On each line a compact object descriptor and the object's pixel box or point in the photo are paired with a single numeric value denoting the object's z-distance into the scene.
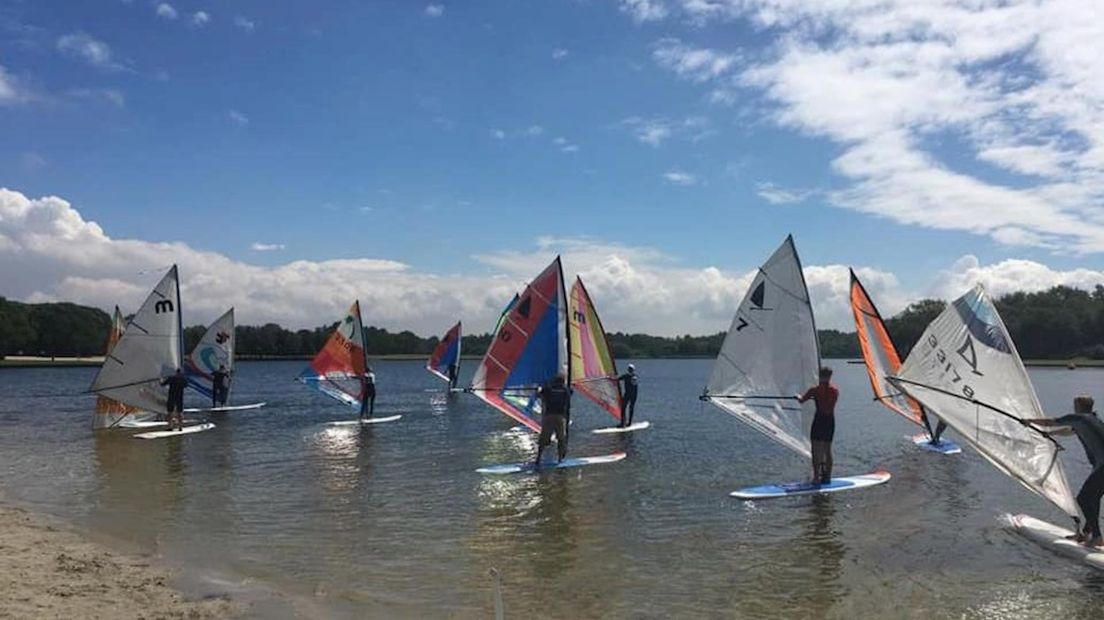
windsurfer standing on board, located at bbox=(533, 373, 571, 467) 15.24
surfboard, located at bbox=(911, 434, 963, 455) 18.44
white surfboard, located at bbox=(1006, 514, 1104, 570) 8.91
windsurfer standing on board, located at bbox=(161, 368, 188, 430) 22.64
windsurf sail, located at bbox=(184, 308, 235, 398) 30.72
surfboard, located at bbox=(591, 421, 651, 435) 23.16
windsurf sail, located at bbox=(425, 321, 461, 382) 40.25
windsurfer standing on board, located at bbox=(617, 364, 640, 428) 23.23
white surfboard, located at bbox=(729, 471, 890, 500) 12.86
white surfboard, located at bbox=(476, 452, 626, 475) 15.57
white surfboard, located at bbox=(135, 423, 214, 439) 21.75
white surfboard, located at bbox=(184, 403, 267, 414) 30.67
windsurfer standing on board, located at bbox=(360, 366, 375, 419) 27.03
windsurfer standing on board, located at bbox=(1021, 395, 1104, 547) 9.21
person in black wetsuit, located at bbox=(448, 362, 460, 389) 40.78
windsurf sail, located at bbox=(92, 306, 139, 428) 23.66
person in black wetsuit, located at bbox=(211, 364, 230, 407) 30.91
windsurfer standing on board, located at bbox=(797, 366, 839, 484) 12.83
